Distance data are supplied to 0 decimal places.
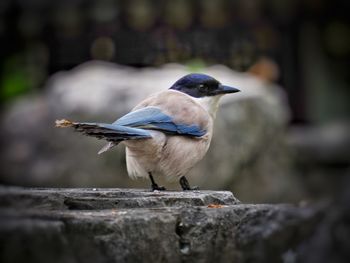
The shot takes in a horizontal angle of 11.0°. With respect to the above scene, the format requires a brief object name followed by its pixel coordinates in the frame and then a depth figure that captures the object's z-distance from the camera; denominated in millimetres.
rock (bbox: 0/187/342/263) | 5570
